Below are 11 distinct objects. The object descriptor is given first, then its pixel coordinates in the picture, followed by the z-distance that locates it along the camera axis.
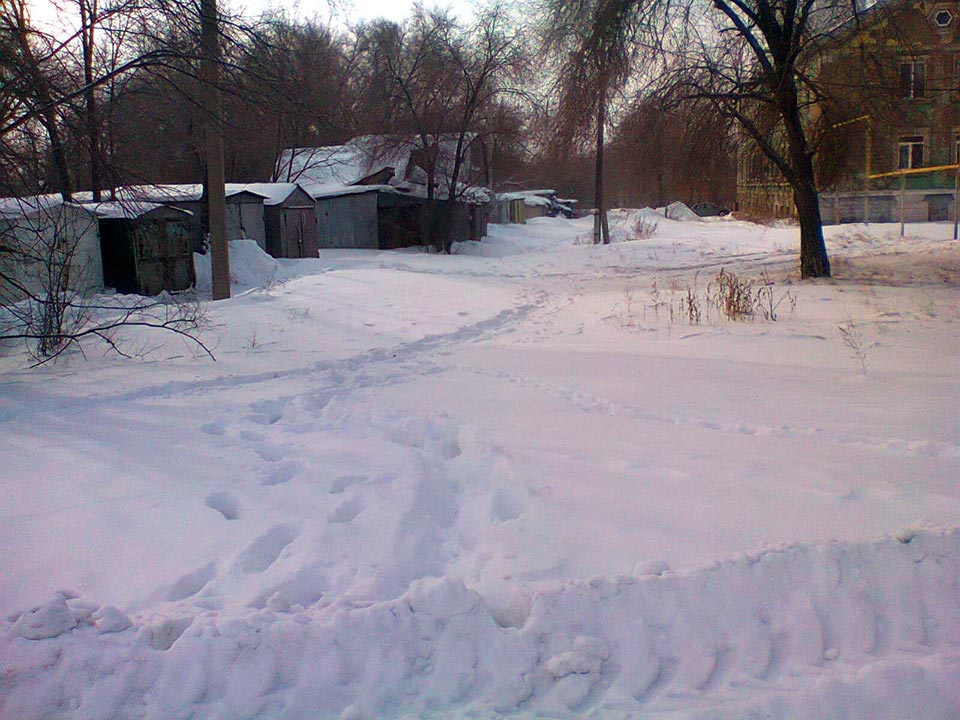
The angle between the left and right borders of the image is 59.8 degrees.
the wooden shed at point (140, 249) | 19.80
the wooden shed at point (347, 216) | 32.78
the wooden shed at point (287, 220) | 27.31
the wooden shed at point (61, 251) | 8.38
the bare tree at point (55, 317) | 8.42
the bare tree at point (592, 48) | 14.41
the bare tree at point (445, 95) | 30.91
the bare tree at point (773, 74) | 14.27
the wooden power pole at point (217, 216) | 15.21
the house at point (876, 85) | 14.05
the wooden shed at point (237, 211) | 24.62
